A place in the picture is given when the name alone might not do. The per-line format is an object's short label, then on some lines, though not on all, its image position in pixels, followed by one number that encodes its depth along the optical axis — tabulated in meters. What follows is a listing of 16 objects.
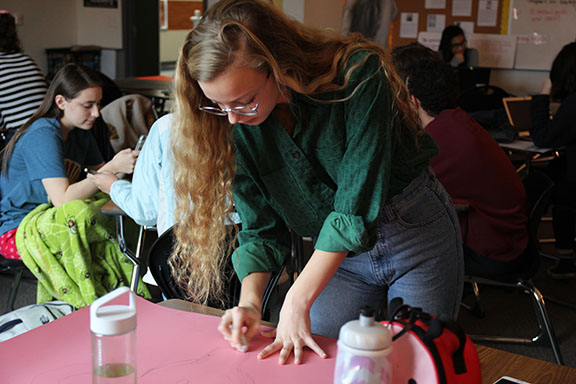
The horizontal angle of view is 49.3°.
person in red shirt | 2.31
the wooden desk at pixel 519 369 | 1.10
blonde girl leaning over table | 1.06
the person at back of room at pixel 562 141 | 3.29
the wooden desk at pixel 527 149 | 3.52
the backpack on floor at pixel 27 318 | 1.86
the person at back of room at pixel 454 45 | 5.96
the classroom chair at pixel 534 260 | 2.28
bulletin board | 6.21
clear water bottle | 0.85
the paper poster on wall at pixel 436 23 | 6.34
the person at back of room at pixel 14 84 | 3.34
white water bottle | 0.77
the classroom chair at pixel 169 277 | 1.77
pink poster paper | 1.05
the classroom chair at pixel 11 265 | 2.55
